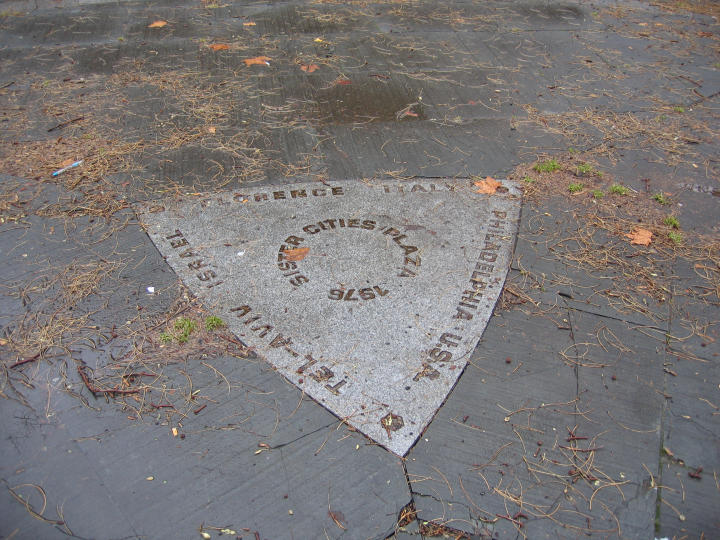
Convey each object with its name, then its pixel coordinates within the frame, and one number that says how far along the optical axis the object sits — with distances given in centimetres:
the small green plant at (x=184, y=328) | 326
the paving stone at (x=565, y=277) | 350
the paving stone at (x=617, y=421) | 257
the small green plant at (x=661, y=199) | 437
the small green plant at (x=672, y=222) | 414
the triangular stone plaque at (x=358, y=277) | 305
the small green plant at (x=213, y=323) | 332
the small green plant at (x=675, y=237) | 400
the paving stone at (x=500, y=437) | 256
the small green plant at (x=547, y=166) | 468
